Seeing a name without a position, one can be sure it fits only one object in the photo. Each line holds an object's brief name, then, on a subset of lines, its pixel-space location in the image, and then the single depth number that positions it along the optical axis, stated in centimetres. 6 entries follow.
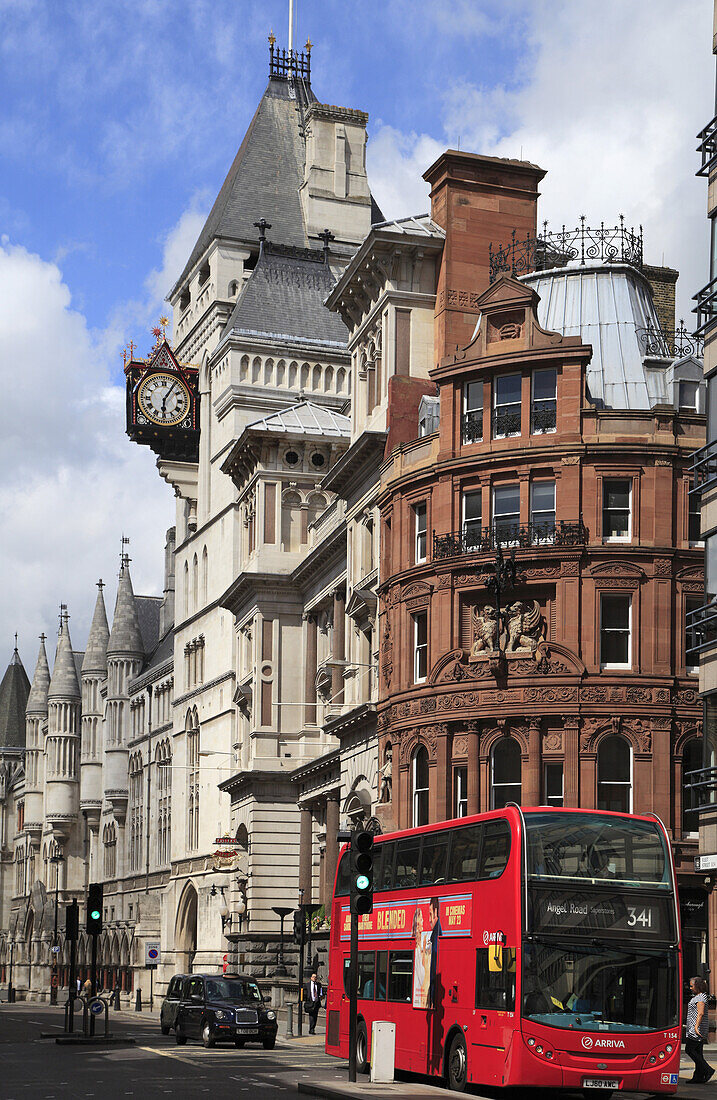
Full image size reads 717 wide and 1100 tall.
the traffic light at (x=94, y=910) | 4012
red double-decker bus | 2434
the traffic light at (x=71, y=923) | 4469
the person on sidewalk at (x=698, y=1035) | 2902
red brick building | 4431
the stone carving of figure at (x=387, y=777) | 4947
